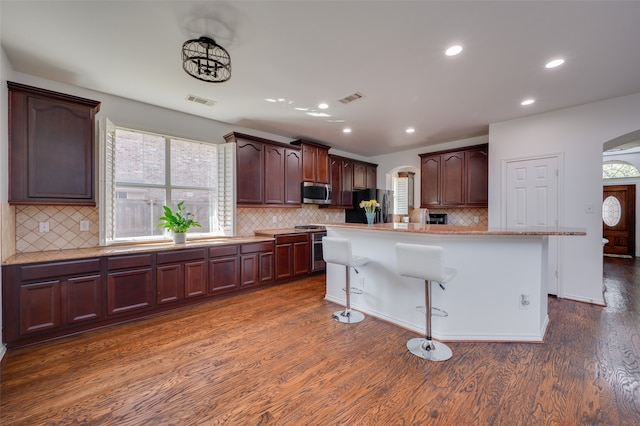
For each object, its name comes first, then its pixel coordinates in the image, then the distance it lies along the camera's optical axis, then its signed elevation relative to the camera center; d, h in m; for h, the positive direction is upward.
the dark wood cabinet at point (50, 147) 2.49 +0.65
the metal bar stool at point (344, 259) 2.92 -0.55
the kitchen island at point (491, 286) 2.50 -0.72
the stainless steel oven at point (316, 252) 4.93 -0.76
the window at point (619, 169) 6.71 +1.11
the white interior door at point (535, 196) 3.78 +0.23
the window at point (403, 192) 7.10 +0.55
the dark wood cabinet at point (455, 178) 4.79 +0.66
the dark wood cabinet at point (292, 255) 4.43 -0.77
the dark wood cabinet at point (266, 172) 4.25 +0.70
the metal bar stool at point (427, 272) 2.23 -0.54
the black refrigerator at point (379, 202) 5.85 +0.15
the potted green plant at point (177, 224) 3.55 -0.17
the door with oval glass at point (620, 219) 6.71 -0.19
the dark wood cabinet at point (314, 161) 5.10 +1.01
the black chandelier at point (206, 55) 2.18 +1.40
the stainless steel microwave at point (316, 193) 5.09 +0.37
